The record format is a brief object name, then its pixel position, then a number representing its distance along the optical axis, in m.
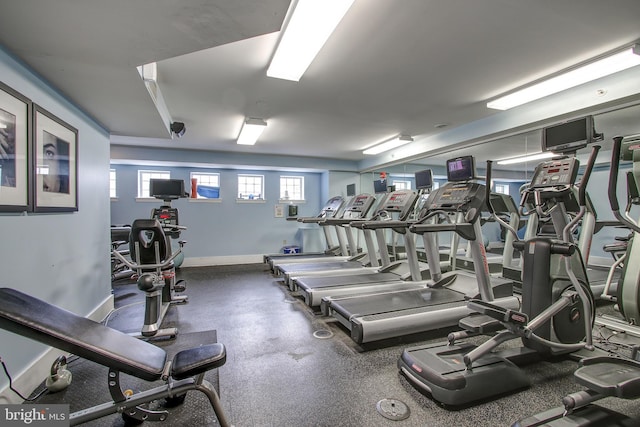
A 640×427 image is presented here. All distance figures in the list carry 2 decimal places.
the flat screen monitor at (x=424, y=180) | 4.04
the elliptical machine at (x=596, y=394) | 1.42
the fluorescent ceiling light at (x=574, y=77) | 2.63
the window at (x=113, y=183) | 6.34
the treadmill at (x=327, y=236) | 5.84
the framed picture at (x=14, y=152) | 1.74
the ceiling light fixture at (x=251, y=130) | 4.36
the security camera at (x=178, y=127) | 4.07
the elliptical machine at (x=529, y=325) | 1.88
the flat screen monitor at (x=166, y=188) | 4.16
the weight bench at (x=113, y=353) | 1.18
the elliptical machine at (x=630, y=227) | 2.11
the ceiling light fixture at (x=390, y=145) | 5.42
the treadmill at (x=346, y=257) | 4.93
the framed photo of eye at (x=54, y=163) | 2.11
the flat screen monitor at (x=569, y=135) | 2.21
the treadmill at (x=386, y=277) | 3.58
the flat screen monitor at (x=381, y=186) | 5.26
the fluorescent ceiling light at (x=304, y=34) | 1.91
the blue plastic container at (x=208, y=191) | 7.00
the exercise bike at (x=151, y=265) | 2.86
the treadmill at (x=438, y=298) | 2.64
